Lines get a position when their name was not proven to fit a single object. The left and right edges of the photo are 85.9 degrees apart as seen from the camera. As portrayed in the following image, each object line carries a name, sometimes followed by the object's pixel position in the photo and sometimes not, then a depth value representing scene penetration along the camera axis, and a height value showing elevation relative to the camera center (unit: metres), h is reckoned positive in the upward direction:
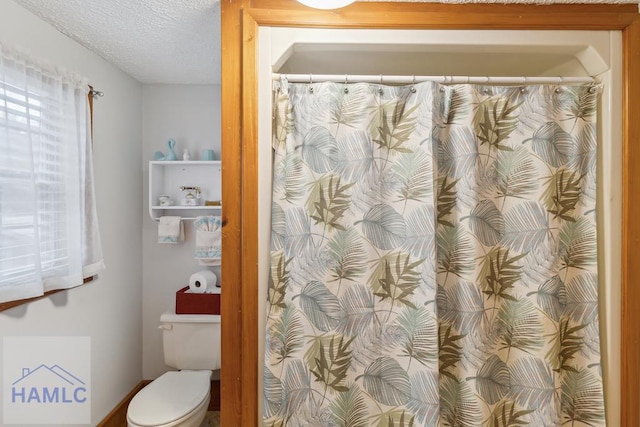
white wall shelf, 2.55 +0.22
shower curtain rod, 1.43 +0.55
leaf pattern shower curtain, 1.39 -0.18
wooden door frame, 1.39 +0.34
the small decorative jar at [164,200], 2.45 +0.09
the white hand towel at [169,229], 2.41 -0.12
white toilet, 1.76 -1.02
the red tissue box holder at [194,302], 2.34 -0.61
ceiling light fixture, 1.11 +0.68
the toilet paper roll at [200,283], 2.39 -0.49
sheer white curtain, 1.45 +0.15
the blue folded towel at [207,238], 2.35 -0.18
